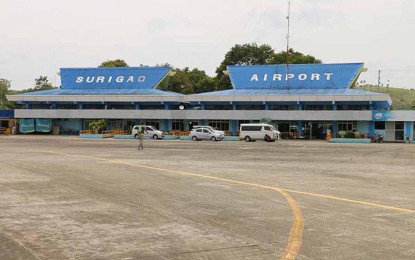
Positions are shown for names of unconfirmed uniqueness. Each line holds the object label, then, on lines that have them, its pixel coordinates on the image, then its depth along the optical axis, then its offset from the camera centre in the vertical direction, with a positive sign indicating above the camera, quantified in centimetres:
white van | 4731 -35
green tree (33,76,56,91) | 12193 +1208
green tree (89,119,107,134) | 6078 +14
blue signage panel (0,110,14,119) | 6612 +181
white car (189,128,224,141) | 4925 -74
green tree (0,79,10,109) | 10126 +923
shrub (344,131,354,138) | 5131 -58
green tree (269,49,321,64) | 8311 +1369
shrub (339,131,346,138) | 5144 -47
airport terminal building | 5505 +347
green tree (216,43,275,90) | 8894 +1493
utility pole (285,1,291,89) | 6093 +615
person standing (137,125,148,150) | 3139 -46
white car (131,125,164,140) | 5319 -67
